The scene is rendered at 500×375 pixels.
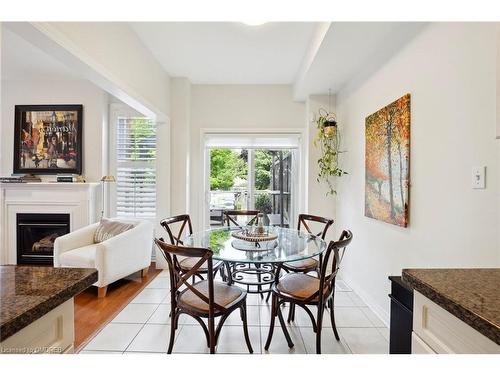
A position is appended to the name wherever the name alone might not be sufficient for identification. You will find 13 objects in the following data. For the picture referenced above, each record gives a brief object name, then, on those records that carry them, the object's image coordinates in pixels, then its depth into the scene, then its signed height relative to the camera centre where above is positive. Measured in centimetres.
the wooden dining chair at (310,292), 183 -77
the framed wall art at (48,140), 388 +66
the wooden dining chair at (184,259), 251 -72
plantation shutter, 406 +32
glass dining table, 194 -49
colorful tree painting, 213 +23
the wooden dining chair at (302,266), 242 -75
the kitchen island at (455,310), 69 -34
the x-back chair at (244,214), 321 -33
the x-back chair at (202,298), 165 -78
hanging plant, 351 +55
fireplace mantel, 376 -21
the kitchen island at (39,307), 64 -31
